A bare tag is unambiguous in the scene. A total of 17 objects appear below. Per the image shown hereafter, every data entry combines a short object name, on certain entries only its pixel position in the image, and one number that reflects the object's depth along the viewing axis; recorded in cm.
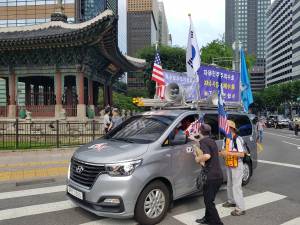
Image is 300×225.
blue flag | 678
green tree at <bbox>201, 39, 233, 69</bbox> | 3668
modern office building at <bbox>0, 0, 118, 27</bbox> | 4210
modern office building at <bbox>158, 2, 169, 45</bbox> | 13156
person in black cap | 388
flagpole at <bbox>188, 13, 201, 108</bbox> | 525
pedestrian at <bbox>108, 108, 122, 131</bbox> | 925
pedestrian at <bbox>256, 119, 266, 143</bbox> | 1488
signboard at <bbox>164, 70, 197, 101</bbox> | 551
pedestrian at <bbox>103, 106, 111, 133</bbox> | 961
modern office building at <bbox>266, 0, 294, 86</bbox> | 7552
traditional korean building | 1431
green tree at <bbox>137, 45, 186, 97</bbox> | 3519
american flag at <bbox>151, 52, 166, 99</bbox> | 586
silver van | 373
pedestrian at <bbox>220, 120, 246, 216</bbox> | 440
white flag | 544
